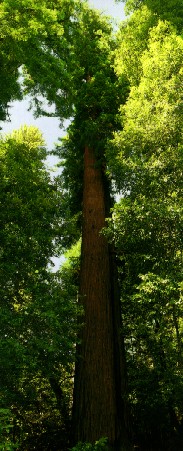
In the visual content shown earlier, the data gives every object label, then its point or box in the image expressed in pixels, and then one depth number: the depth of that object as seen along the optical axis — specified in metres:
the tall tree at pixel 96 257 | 7.05
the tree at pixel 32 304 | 6.40
